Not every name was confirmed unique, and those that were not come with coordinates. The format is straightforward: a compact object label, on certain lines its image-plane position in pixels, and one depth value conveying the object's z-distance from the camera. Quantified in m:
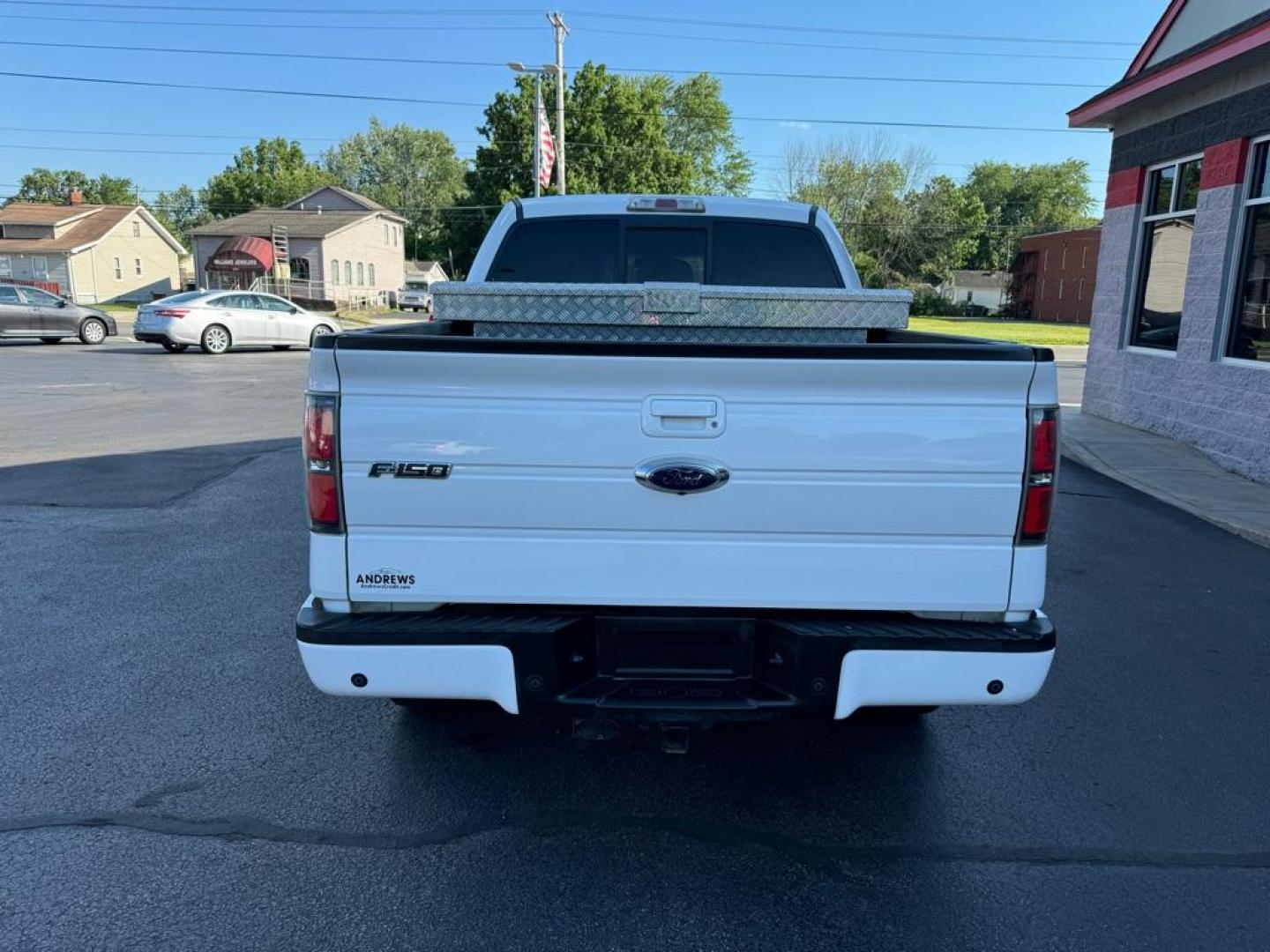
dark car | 23.00
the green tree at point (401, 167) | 95.25
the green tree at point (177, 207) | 115.00
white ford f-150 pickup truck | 2.57
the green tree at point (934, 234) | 64.12
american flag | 27.34
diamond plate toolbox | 3.40
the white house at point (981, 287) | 78.31
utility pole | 30.39
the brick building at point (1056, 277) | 56.03
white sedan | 21.45
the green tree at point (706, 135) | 72.44
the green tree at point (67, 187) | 96.94
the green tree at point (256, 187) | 81.44
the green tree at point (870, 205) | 58.44
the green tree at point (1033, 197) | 97.56
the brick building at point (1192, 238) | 9.02
